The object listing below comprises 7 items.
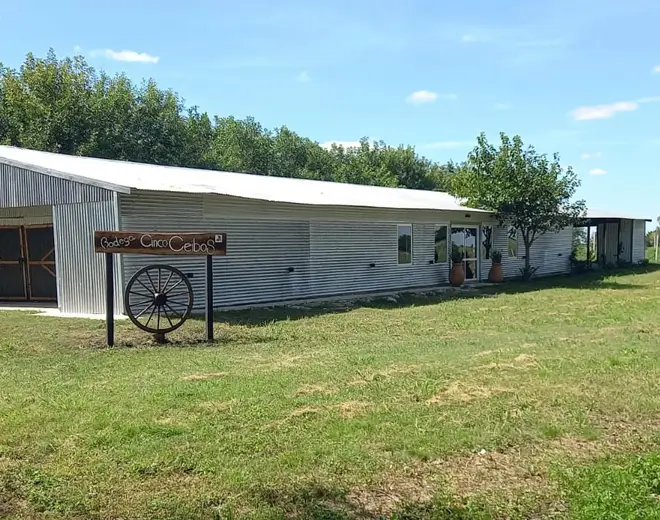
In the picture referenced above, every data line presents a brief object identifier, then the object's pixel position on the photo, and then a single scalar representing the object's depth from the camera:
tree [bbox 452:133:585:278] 20.45
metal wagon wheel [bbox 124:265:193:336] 9.42
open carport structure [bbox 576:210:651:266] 31.81
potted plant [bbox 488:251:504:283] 21.38
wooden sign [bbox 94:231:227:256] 9.14
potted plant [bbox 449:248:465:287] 19.75
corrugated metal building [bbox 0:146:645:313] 12.35
